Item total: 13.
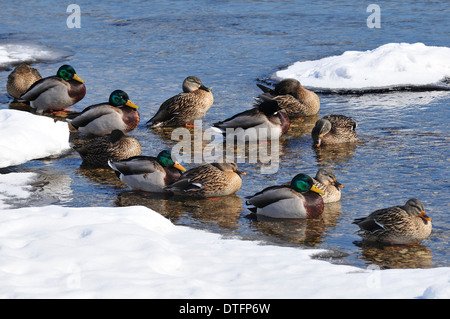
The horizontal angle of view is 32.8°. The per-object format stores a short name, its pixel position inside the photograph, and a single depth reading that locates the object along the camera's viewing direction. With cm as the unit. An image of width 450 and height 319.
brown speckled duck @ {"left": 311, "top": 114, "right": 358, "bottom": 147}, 1112
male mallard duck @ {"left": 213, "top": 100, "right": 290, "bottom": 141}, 1141
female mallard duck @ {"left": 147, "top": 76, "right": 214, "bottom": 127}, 1229
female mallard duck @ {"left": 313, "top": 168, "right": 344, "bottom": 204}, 870
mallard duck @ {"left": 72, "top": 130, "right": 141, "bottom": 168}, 1017
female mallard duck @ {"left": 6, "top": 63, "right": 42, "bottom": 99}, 1398
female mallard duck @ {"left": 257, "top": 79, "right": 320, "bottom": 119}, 1291
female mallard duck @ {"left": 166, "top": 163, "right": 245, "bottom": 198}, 898
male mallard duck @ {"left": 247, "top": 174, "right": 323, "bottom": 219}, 830
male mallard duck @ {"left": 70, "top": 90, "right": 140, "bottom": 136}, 1173
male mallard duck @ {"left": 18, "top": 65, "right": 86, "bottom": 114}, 1325
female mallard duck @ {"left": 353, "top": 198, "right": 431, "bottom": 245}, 751
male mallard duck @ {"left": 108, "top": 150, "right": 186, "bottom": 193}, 920
